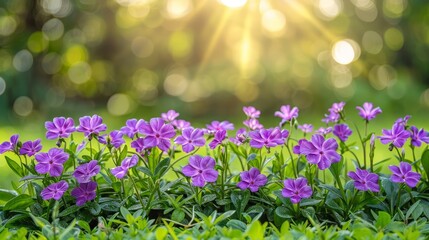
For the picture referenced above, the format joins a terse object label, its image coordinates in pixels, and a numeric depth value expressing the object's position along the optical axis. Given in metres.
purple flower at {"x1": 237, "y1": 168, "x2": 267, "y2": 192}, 2.04
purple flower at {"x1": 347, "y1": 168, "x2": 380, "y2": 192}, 2.02
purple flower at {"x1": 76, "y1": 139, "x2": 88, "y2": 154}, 2.16
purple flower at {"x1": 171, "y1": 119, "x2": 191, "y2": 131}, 2.35
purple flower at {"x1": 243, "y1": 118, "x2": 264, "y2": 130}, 2.37
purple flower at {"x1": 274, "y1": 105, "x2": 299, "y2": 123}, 2.27
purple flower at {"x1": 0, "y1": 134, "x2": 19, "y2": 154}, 2.09
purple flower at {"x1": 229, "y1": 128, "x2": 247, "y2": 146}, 2.17
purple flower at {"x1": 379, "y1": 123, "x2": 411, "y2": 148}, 2.08
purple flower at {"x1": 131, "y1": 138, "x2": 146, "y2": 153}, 2.11
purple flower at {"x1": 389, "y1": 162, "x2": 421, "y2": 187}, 2.01
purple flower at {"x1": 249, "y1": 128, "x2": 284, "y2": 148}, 2.05
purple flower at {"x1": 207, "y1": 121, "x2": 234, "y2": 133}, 2.30
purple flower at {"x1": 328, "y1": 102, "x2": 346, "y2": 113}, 2.28
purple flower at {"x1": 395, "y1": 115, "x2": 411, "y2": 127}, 2.19
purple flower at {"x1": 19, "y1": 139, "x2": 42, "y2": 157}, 2.15
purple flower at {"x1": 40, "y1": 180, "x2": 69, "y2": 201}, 2.02
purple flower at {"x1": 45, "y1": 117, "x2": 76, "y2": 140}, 2.11
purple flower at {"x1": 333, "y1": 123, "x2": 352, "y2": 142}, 2.30
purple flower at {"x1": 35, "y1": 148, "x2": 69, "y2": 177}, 2.02
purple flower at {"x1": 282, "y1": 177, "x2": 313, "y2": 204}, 1.96
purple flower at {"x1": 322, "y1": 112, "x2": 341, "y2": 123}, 2.37
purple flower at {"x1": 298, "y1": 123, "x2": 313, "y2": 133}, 2.46
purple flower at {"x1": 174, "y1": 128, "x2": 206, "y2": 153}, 2.03
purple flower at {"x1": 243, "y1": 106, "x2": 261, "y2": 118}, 2.40
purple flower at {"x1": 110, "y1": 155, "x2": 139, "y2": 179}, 1.95
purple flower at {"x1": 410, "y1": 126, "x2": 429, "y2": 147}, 2.14
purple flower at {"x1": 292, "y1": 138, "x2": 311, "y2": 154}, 2.03
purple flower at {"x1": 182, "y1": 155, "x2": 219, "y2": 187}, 1.94
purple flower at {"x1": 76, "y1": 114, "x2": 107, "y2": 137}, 2.08
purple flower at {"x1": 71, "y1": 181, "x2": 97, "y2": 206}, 2.08
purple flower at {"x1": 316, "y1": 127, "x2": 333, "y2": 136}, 2.29
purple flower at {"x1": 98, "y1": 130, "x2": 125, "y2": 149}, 2.07
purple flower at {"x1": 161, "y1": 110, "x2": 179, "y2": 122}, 2.35
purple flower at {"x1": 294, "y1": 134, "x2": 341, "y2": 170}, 1.90
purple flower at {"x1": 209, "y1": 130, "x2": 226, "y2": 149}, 2.09
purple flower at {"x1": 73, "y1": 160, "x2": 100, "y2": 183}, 2.03
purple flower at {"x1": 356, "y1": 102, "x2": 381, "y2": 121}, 2.33
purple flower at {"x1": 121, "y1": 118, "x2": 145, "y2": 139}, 2.11
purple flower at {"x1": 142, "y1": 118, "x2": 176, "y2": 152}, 2.04
